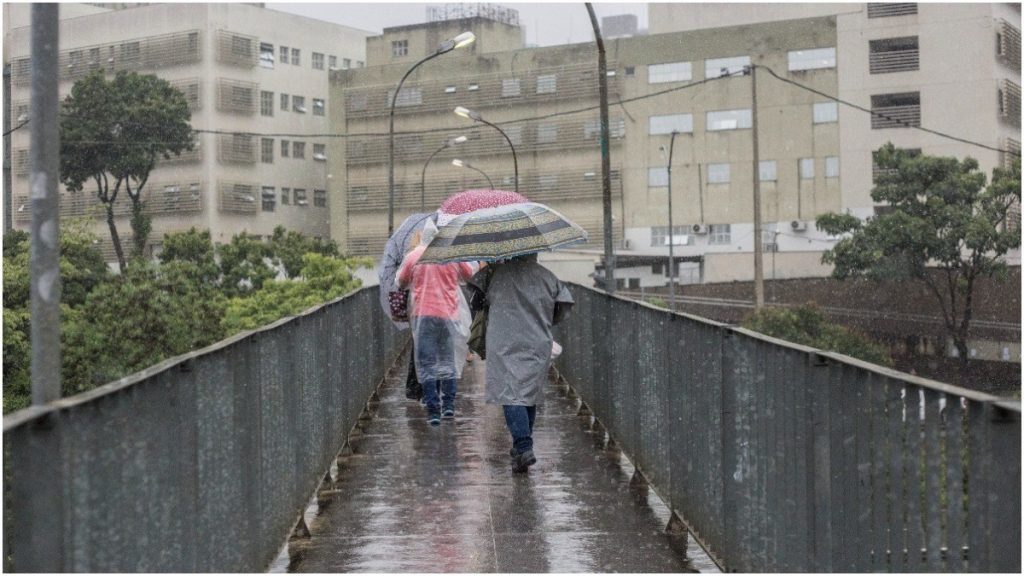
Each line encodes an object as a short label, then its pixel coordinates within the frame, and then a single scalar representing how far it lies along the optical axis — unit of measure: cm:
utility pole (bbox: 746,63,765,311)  6169
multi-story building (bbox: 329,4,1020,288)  7512
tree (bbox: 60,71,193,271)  8300
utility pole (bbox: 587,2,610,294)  1743
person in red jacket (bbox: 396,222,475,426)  1228
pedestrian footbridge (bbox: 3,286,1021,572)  374
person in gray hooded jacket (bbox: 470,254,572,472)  991
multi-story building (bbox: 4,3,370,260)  9275
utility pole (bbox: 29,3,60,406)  469
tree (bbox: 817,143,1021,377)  6238
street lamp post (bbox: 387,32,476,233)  2856
